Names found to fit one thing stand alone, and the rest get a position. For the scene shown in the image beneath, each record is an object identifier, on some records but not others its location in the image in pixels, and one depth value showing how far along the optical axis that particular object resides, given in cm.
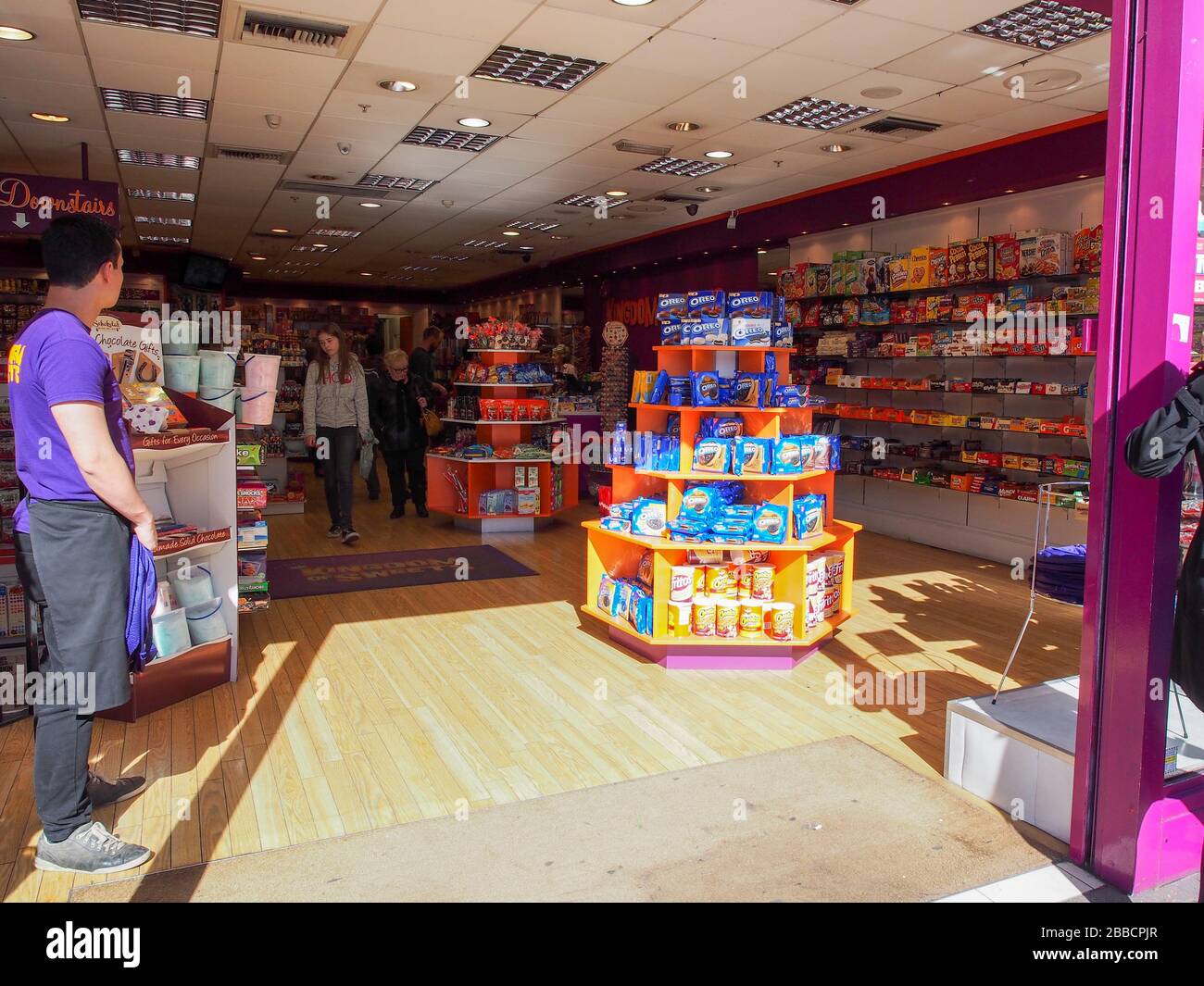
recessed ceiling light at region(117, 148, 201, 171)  828
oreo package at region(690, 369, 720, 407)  473
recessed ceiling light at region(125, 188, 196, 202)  1007
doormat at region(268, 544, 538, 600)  652
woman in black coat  904
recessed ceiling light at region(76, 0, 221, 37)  475
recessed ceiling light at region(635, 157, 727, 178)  821
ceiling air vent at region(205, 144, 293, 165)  805
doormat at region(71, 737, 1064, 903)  266
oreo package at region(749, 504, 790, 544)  462
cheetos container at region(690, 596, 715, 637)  468
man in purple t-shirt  258
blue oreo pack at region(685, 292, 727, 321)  497
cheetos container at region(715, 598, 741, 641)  469
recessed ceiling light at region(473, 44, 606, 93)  551
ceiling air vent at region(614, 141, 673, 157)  760
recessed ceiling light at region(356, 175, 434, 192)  920
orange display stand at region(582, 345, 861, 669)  467
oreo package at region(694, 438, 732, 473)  471
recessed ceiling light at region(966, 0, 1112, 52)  467
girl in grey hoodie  767
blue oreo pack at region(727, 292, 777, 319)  487
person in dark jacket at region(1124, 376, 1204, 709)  234
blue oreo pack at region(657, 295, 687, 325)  506
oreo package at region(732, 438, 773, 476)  462
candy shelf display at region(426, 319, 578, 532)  852
